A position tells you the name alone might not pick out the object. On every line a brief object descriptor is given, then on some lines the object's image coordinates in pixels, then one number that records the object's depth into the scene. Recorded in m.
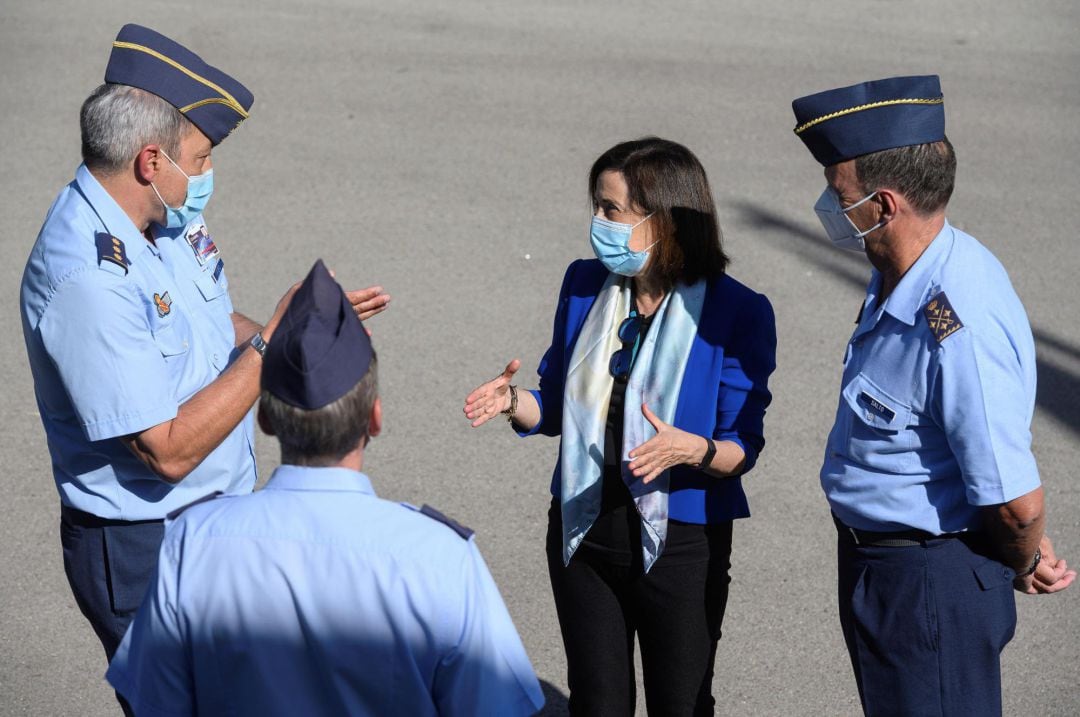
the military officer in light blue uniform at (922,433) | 5.30
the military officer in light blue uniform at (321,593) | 4.09
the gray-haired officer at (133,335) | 5.54
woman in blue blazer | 6.19
